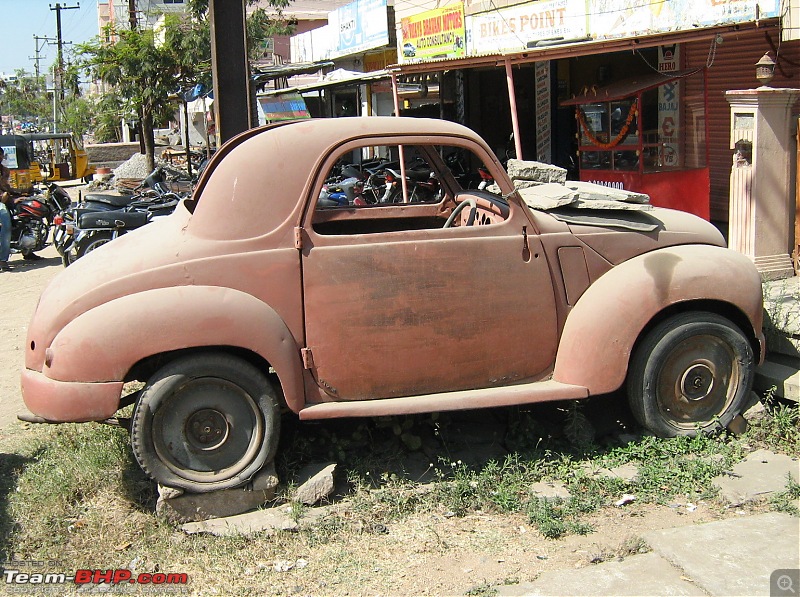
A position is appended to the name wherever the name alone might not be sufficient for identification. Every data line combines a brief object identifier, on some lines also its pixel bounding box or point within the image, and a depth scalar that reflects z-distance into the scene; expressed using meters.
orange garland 11.07
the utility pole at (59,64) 56.38
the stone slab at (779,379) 5.07
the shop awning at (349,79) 16.89
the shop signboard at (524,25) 11.66
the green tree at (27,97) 78.02
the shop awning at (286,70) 22.19
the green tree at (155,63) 22.33
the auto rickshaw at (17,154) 25.44
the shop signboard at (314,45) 23.10
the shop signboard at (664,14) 8.86
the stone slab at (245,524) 4.14
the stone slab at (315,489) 4.36
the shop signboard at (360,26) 19.59
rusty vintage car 4.16
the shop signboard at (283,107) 23.22
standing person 12.50
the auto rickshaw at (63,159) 30.39
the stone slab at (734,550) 3.50
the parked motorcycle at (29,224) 13.29
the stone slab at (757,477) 4.32
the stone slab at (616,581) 3.47
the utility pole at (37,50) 73.53
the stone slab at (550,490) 4.41
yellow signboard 14.58
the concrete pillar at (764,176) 7.82
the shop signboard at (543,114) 16.02
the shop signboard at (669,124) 10.80
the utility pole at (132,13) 26.84
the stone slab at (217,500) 4.21
